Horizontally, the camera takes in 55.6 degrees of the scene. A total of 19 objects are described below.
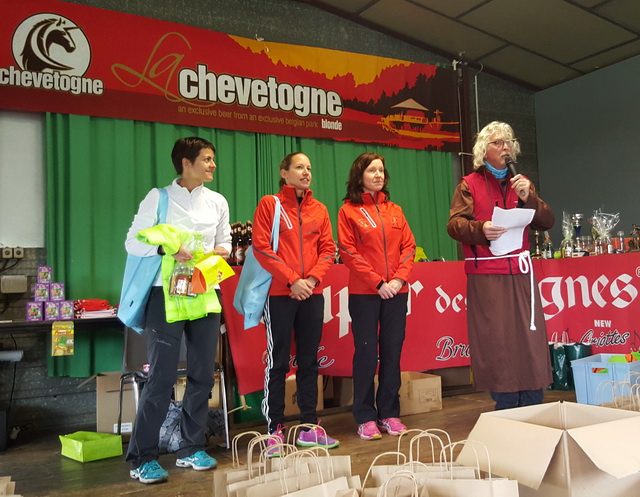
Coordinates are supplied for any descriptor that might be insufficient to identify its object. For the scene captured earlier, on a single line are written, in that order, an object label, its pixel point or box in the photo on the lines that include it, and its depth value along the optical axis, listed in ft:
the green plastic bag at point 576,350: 13.87
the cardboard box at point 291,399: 12.22
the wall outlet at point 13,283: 12.52
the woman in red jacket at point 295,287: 9.61
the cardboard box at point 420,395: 12.42
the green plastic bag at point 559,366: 14.17
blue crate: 11.06
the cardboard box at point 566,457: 4.05
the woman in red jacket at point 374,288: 10.16
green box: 9.69
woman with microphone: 8.37
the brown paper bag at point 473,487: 3.74
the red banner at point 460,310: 12.36
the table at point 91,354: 12.87
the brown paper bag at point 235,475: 4.43
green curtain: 13.26
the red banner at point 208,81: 13.20
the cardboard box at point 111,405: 11.41
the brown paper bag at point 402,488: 3.90
